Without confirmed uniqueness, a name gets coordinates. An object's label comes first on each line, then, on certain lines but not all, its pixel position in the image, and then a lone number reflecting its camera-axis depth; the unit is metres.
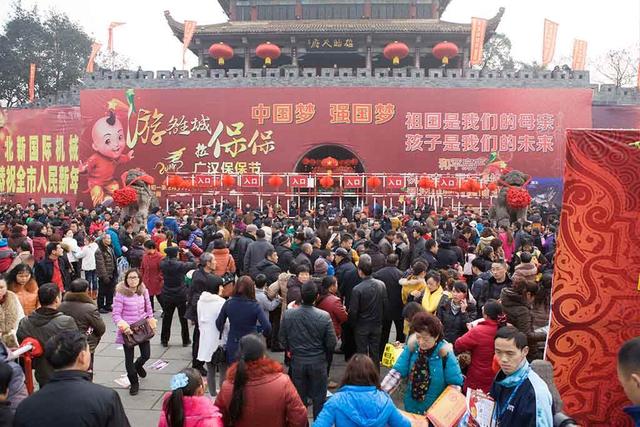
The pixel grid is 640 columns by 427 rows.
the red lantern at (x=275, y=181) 14.70
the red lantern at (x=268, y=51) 19.11
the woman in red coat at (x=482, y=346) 3.41
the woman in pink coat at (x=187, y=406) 2.47
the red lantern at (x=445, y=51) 18.78
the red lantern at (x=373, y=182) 14.54
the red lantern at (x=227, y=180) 14.86
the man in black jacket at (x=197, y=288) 5.04
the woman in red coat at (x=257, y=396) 2.73
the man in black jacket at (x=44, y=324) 3.48
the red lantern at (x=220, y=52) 19.17
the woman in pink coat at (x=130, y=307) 4.49
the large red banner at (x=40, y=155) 18.83
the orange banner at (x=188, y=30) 19.38
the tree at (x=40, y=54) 25.02
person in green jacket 3.07
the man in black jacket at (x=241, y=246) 7.64
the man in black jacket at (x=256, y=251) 6.70
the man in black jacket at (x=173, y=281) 5.61
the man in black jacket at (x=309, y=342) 3.80
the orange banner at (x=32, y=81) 22.11
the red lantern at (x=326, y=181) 14.38
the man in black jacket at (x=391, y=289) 5.38
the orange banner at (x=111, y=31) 19.74
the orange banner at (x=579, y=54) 19.00
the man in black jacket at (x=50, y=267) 5.91
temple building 19.22
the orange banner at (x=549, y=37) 18.36
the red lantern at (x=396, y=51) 18.70
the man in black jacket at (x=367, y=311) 4.76
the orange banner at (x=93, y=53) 21.42
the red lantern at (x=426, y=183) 14.12
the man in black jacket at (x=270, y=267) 5.75
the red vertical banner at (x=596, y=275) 3.32
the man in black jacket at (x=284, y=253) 6.60
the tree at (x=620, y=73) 29.30
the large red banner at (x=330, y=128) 17.50
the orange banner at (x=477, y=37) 18.12
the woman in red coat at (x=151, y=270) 6.18
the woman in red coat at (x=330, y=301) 4.53
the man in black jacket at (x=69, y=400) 2.18
